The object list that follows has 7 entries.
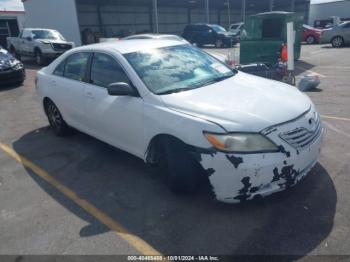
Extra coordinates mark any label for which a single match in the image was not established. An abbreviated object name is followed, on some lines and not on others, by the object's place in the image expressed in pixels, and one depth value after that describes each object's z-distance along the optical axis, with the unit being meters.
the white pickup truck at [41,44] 15.76
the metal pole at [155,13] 24.33
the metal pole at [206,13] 29.07
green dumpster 11.55
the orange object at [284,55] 9.50
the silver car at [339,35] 20.47
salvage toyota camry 2.94
